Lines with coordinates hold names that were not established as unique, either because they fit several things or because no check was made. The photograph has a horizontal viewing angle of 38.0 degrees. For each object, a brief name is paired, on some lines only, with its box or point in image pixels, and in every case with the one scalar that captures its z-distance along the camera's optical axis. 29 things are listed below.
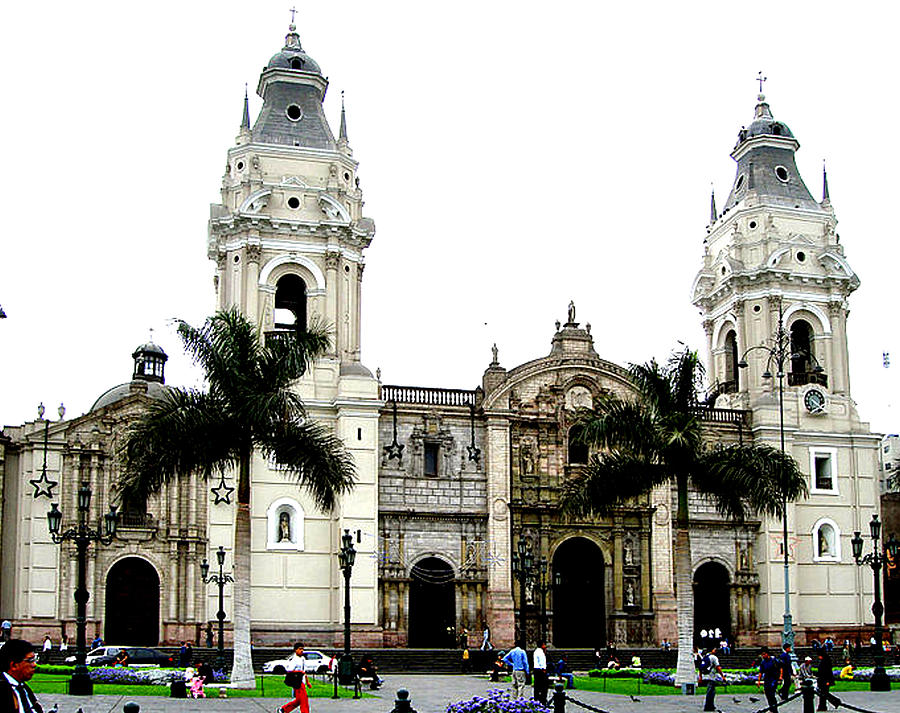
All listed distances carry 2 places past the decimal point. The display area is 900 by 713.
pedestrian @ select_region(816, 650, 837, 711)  28.16
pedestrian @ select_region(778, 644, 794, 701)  29.09
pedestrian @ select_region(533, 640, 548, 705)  27.98
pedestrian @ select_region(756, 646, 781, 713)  26.21
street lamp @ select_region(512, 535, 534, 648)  39.75
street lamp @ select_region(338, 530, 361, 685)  34.94
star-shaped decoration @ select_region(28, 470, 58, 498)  49.53
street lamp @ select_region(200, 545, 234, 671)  45.71
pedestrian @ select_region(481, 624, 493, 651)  49.29
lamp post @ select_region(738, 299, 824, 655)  48.68
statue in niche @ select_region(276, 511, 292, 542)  50.94
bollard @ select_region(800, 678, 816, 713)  24.89
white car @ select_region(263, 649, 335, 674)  40.19
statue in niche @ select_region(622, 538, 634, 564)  54.78
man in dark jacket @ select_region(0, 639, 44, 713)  10.60
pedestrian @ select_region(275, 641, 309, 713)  22.73
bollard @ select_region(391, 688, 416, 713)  19.16
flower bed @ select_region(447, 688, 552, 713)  20.75
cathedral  50.25
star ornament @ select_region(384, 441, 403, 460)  52.50
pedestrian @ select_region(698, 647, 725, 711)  36.43
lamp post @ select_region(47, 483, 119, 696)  29.69
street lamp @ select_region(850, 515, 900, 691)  35.78
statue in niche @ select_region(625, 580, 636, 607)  54.12
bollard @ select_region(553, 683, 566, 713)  22.38
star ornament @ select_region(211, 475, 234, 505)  50.12
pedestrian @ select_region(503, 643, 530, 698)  30.20
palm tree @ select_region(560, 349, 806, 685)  37.38
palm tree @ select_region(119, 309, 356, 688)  34.59
